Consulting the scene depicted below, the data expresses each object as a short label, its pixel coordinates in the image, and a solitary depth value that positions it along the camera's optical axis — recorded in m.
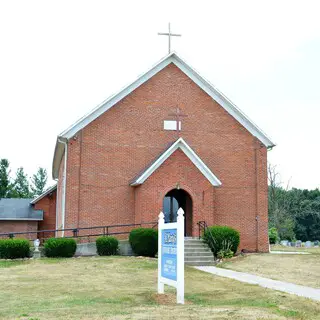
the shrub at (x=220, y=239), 24.62
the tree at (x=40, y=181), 96.72
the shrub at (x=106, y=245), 24.03
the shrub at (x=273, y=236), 45.88
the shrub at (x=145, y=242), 23.88
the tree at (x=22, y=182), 88.81
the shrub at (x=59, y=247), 23.23
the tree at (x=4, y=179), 61.16
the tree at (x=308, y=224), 73.75
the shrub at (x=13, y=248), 23.02
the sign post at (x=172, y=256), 12.37
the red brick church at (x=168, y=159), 26.22
